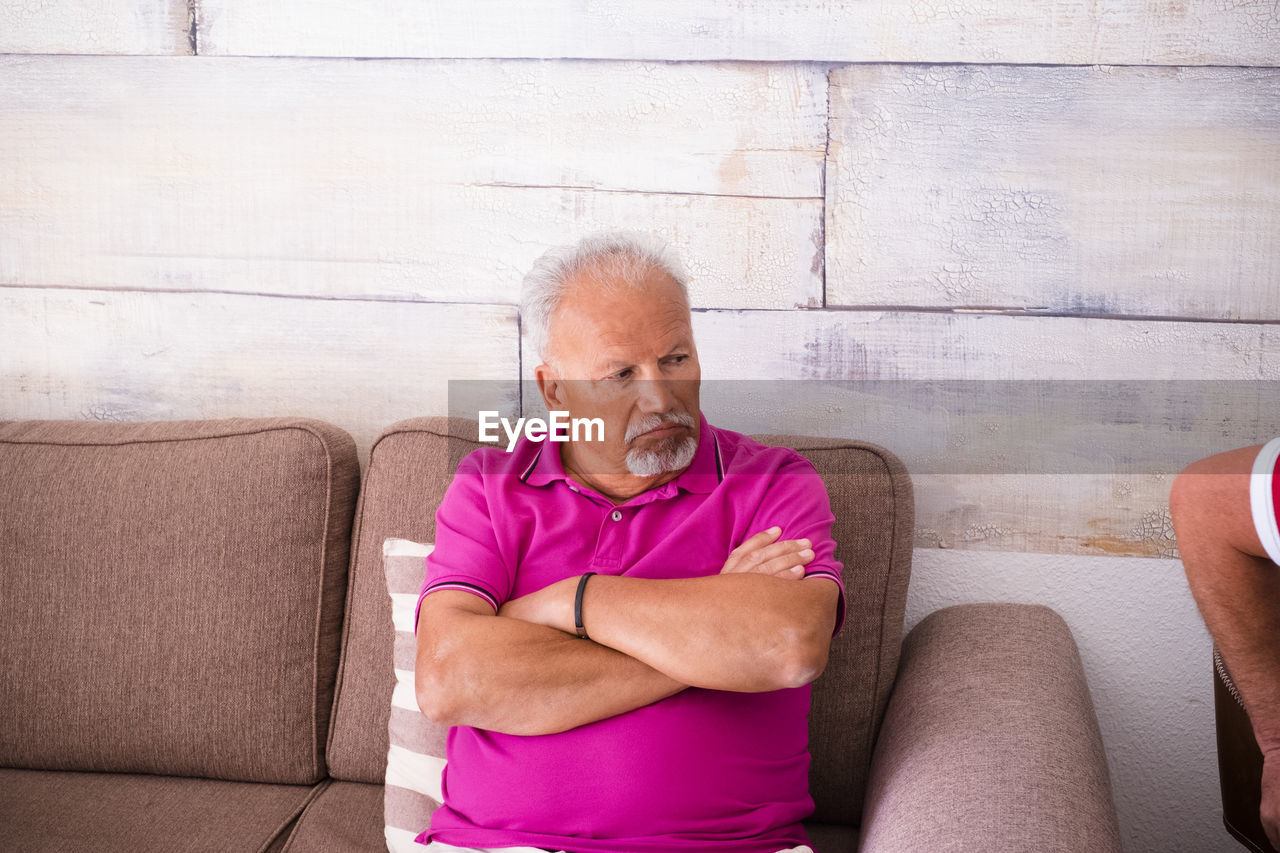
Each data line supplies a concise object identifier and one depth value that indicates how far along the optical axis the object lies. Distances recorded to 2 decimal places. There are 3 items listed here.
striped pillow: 1.47
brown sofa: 1.58
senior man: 1.25
